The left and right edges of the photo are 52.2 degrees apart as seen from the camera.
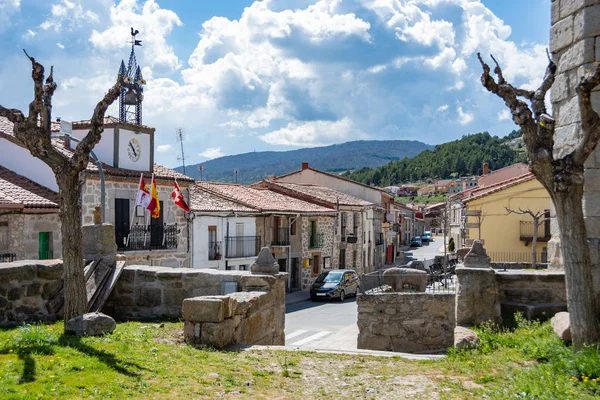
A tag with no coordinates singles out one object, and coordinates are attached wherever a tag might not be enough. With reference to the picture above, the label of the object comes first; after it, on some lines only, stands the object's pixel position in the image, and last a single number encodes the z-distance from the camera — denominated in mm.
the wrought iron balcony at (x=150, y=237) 25200
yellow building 34156
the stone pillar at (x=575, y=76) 7363
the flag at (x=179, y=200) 24859
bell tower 27516
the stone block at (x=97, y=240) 9734
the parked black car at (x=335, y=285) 31516
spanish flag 22672
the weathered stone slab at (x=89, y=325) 7160
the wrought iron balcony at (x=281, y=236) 36219
